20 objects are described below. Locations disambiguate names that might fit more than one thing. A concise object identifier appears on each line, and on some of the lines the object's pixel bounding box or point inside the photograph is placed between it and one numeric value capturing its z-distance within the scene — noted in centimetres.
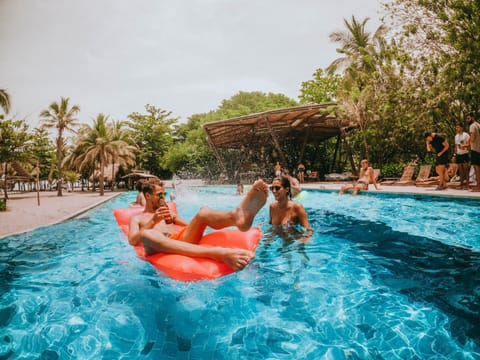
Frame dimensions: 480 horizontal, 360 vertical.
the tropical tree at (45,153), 3800
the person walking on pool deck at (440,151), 859
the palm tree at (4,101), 1568
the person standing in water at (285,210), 408
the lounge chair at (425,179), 1105
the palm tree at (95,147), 2300
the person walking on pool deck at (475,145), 739
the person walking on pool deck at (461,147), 790
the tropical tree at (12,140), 1170
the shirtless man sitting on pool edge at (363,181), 1056
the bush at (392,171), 1758
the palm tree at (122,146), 2361
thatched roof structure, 1584
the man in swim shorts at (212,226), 247
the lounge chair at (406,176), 1283
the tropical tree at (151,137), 3312
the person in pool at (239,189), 1274
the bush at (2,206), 941
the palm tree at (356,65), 1576
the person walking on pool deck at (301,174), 1947
